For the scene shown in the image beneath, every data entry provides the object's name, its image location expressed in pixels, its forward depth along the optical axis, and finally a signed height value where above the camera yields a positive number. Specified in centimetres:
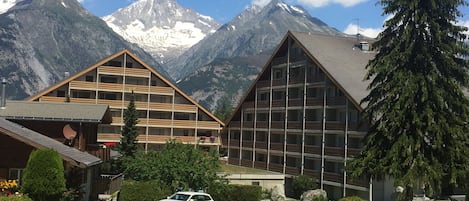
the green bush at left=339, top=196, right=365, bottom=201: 3524 -449
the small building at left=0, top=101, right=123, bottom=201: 3194 -139
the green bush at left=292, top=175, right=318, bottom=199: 6200 -654
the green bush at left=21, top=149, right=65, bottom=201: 2714 -281
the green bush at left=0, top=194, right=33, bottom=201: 2403 -346
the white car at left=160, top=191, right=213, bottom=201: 3494 -461
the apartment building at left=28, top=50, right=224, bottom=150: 8856 +277
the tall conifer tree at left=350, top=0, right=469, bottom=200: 3356 +138
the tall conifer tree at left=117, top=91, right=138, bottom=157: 7419 -189
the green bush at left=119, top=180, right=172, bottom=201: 3825 -483
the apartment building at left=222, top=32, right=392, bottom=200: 5894 +107
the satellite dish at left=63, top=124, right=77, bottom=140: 3834 -111
